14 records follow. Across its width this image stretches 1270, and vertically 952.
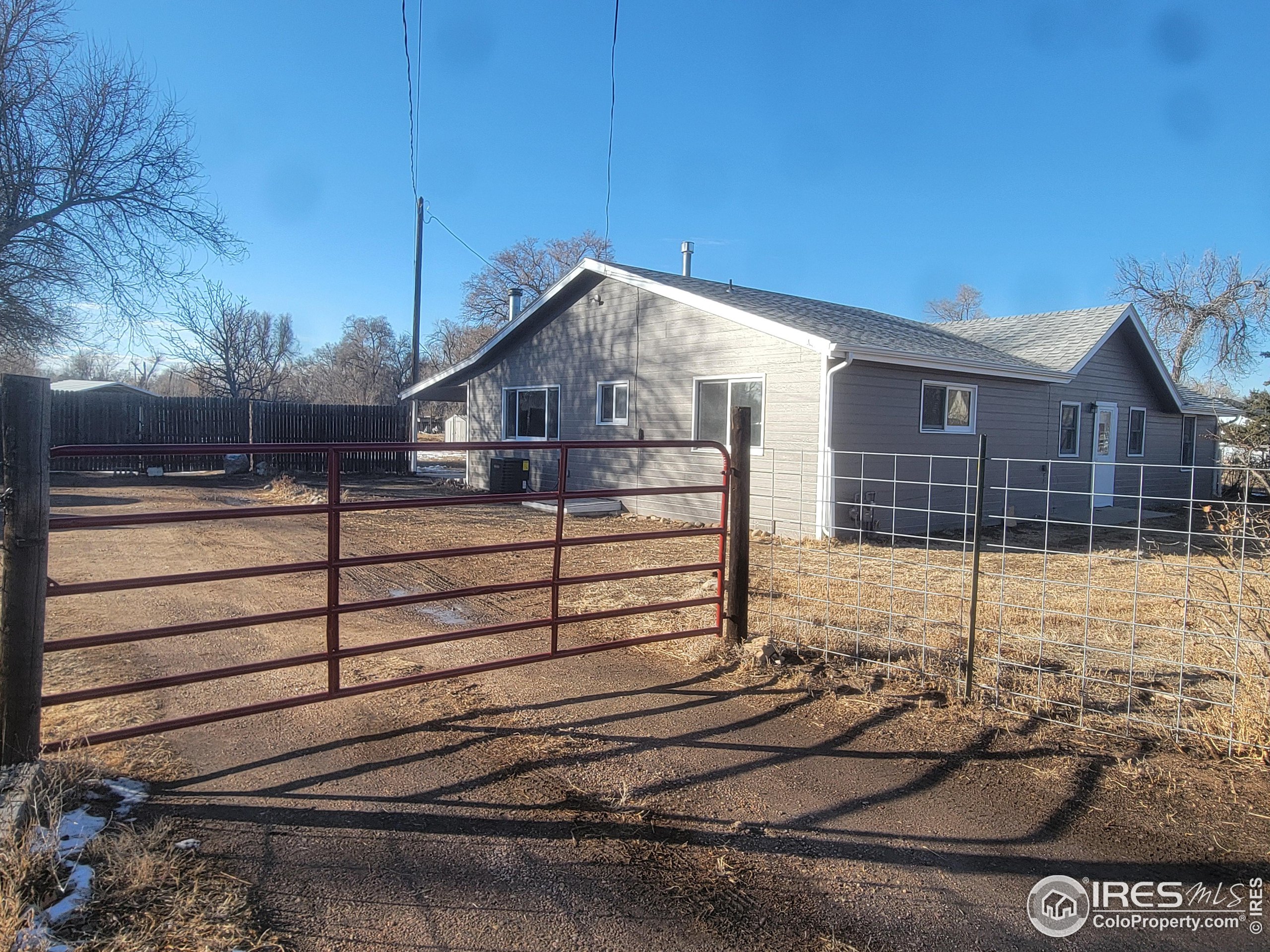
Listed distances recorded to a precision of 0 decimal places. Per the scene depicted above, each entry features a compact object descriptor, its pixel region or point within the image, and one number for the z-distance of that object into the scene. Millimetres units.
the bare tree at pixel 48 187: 14820
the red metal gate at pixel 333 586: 3473
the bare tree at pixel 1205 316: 33062
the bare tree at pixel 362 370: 49781
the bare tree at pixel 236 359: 30000
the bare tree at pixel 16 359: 15852
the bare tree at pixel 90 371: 50406
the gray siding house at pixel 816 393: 11477
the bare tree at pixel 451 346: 48438
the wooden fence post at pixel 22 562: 3133
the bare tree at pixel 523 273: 45406
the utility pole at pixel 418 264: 23344
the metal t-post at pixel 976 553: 4188
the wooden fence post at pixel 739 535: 5441
